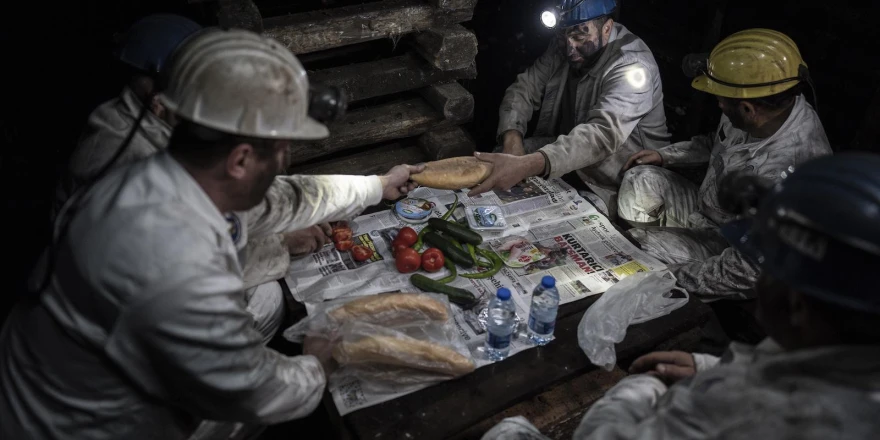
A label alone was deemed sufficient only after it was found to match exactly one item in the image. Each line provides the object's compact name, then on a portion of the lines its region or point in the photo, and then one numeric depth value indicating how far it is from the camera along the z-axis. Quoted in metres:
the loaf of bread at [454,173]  3.46
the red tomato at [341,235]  3.09
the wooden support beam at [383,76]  3.81
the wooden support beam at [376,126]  3.87
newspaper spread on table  2.71
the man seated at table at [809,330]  1.36
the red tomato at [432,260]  2.93
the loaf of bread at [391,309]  2.51
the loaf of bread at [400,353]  2.33
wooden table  2.26
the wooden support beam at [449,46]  3.77
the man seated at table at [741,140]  3.29
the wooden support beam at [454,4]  3.71
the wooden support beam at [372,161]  4.04
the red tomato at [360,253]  3.01
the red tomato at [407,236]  3.05
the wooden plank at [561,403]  2.49
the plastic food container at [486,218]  3.27
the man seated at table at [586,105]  3.84
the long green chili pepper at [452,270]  2.88
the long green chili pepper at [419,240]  3.07
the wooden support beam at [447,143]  4.18
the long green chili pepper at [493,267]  2.93
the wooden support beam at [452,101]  4.11
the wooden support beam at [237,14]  3.15
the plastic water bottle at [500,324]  2.46
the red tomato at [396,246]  2.99
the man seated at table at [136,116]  2.50
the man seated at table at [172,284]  1.75
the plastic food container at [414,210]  3.31
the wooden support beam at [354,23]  3.43
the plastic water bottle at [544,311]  2.54
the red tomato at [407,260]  2.91
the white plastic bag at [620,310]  2.58
